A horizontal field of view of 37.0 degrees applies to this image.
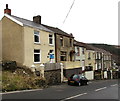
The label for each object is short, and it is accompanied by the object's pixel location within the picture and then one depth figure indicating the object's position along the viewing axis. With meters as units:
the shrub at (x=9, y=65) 18.92
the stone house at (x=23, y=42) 22.12
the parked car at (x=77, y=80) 21.41
